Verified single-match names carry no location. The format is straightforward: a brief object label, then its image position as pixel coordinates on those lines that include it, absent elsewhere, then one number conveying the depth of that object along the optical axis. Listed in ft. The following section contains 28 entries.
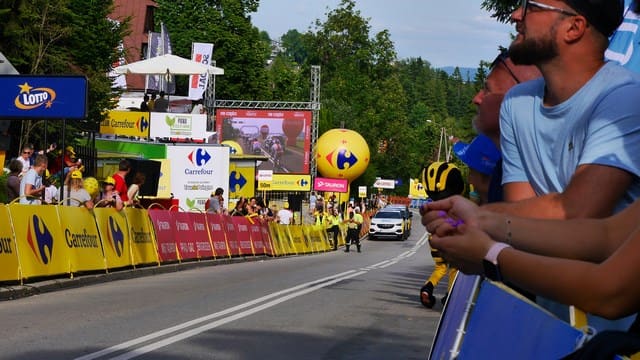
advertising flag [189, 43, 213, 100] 219.20
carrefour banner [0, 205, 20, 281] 46.52
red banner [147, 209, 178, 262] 71.61
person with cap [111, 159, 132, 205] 66.39
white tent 126.72
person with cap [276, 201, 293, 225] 138.82
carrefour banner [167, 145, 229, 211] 124.06
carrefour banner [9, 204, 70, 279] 48.73
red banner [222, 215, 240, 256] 93.71
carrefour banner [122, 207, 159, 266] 65.77
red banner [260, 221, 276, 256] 110.42
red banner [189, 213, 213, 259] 82.38
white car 210.18
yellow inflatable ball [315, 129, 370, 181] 231.91
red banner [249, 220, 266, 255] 105.19
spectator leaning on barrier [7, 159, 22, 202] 58.34
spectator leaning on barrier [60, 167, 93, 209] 58.29
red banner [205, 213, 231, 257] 87.92
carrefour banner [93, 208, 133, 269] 59.93
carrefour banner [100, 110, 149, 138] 164.26
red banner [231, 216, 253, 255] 98.63
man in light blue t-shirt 11.12
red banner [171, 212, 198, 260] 77.20
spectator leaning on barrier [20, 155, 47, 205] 56.80
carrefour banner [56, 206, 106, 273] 54.49
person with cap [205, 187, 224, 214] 95.91
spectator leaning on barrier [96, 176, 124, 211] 63.21
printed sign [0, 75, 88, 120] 63.57
